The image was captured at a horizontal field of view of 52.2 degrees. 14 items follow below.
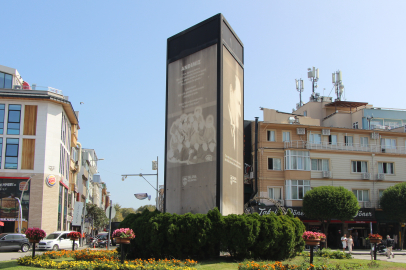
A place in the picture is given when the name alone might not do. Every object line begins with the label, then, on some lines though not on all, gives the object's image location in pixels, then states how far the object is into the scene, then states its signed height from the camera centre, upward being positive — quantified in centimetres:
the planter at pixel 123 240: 1544 -170
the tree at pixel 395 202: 4569 -69
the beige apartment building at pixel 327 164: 4806 +376
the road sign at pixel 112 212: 2230 -96
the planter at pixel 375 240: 2183 -232
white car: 3331 -393
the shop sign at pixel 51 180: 4844 +156
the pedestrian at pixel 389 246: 2697 -329
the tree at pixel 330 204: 4347 -87
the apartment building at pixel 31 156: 4672 +427
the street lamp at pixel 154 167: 5025 +335
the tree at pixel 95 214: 7888 -389
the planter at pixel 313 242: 1463 -163
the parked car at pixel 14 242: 3269 -383
